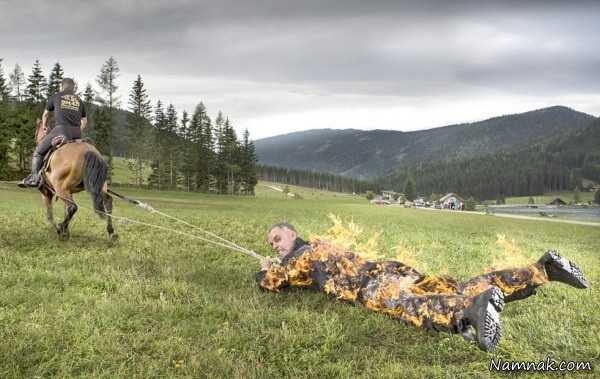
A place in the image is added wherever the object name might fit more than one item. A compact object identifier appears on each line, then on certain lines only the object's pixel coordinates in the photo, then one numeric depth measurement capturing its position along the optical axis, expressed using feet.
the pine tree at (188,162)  257.87
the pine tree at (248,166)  281.95
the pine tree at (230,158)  273.13
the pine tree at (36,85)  239.64
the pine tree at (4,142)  188.65
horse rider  36.17
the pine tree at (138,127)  244.01
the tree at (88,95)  234.15
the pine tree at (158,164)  242.43
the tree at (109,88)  215.72
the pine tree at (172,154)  250.10
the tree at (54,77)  236.22
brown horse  36.81
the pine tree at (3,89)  254.88
